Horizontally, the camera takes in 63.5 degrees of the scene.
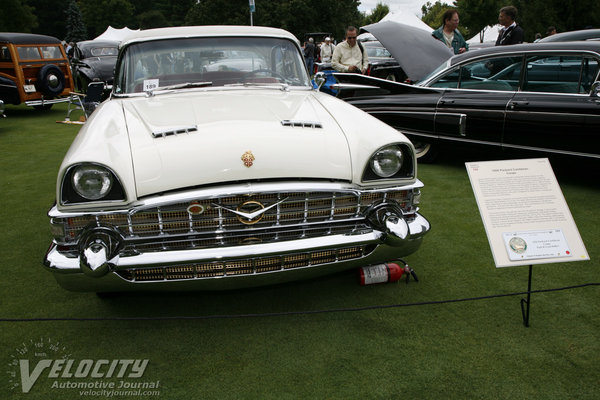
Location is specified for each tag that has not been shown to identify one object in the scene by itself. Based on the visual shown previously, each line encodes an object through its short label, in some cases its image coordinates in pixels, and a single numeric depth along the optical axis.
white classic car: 2.20
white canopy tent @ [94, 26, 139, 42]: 28.41
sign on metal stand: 2.39
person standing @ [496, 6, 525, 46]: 6.60
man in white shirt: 7.57
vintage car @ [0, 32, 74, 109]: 10.20
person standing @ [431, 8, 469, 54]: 6.89
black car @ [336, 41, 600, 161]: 4.34
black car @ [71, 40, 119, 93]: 13.30
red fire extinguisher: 2.98
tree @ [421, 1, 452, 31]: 66.03
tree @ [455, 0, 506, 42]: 38.78
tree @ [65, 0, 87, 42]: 55.81
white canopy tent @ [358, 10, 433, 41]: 24.32
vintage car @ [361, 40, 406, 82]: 11.22
